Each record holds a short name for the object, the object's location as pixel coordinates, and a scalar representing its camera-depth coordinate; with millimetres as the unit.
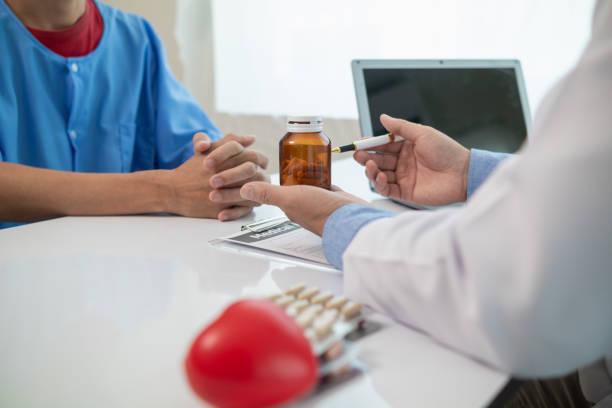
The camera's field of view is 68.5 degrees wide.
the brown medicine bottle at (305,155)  700
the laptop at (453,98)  1026
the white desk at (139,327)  337
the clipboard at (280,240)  628
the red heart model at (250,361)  282
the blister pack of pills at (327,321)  332
